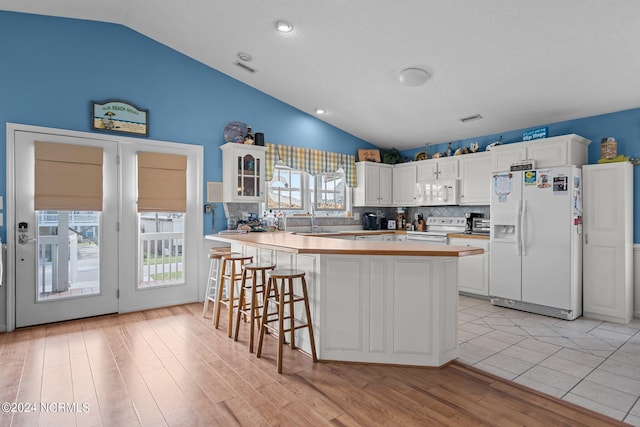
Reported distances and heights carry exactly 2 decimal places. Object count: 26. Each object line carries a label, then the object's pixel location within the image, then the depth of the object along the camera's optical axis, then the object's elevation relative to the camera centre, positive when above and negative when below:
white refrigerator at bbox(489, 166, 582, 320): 3.96 -0.33
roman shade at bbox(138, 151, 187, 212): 4.27 +0.37
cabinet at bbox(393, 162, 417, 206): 6.12 +0.50
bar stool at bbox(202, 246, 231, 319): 3.91 -0.64
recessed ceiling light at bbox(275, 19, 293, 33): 3.52 +1.89
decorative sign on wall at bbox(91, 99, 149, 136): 4.01 +1.11
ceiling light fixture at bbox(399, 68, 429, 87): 3.92 +1.53
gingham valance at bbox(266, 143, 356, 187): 5.25 +0.84
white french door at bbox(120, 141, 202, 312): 4.21 -0.41
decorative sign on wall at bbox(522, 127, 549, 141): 4.42 +1.01
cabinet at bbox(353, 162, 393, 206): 6.11 +0.49
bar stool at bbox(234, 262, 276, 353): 3.01 -0.69
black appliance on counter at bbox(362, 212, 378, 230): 6.39 -0.16
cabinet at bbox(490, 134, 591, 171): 4.12 +0.76
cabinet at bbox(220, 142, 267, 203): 4.75 +0.54
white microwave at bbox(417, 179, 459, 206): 5.50 +0.33
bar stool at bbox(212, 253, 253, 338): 3.51 -0.68
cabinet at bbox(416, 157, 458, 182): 5.53 +0.72
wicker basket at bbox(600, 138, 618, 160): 4.02 +0.74
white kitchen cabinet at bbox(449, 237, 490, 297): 4.83 -0.80
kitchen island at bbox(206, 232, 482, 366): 2.67 -0.69
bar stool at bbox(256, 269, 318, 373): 2.66 -0.74
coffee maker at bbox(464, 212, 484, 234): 5.35 -0.08
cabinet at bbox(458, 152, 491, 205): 5.10 +0.51
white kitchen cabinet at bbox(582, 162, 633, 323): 3.88 -0.32
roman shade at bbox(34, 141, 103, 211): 3.69 +0.38
